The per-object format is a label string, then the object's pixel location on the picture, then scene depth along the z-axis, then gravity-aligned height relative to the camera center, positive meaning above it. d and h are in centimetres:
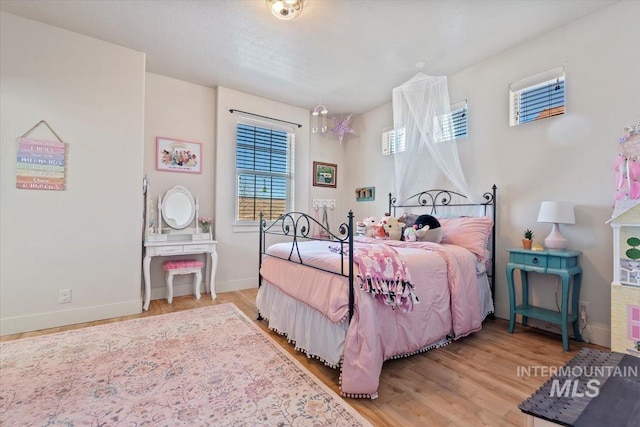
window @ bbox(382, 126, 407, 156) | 449 +119
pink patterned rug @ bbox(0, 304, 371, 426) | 153 -112
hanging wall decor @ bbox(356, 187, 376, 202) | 476 +34
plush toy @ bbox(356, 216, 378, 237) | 337 -13
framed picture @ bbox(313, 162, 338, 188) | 502 +70
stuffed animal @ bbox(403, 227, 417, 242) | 291 -21
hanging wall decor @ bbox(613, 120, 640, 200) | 212 +41
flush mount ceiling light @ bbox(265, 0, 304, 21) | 232 +172
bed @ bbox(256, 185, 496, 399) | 176 -61
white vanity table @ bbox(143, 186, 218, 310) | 336 -34
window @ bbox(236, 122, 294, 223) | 425 +64
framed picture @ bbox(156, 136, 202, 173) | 373 +75
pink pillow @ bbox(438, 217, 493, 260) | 274 -19
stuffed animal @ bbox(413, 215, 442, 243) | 288 -16
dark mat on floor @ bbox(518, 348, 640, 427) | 78 -56
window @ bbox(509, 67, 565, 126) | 272 +121
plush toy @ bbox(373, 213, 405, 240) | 314 -17
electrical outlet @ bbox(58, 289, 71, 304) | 280 -87
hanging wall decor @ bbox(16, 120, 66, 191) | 265 +43
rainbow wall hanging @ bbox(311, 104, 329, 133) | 500 +162
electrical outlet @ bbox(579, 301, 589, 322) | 249 -83
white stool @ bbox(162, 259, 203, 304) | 349 -75
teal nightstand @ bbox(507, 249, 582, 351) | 235 -55
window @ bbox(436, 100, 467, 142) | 315 +106
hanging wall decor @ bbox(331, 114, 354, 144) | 474 +147
